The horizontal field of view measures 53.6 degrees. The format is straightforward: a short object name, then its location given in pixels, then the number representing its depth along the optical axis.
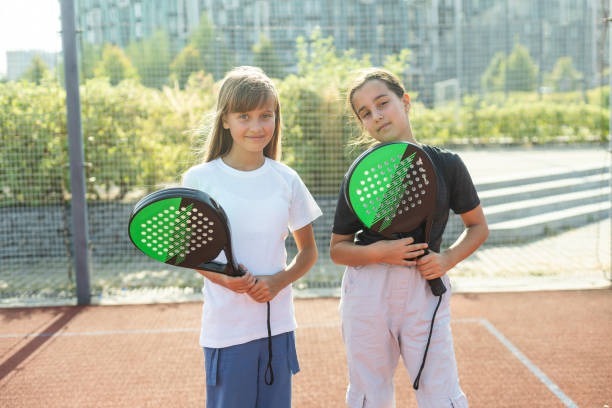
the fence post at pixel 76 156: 4.27
